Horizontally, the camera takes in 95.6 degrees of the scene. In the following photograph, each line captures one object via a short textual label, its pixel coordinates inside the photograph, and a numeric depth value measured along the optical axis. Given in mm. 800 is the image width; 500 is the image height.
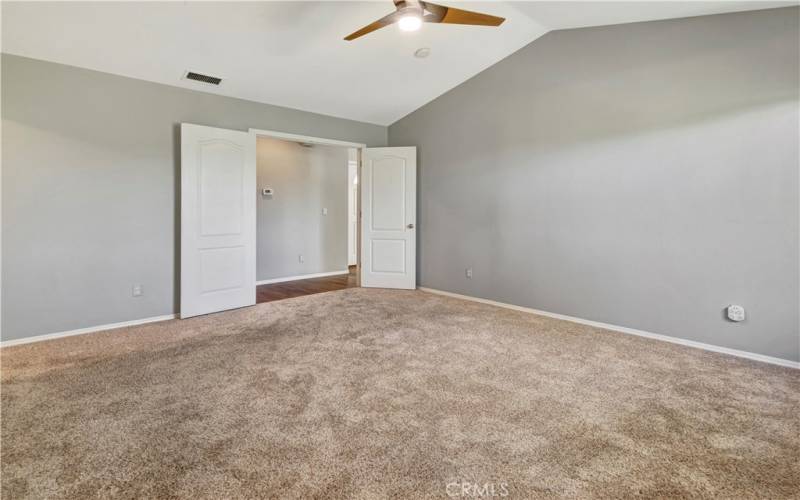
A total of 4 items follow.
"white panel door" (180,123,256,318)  4016
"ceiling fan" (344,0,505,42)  2430
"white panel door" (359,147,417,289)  5617
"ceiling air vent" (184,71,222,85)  3801
